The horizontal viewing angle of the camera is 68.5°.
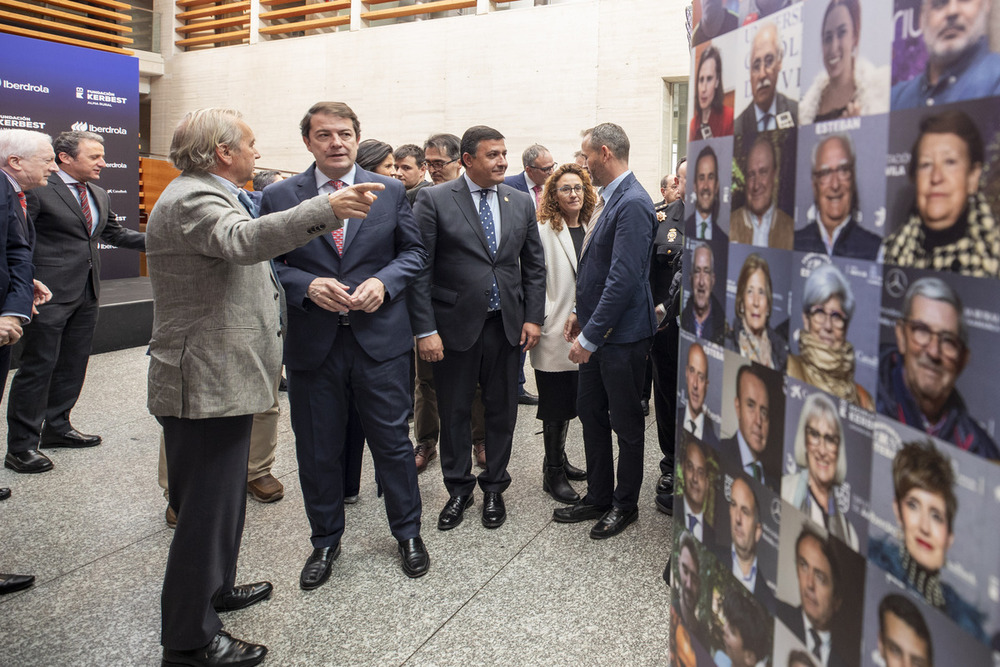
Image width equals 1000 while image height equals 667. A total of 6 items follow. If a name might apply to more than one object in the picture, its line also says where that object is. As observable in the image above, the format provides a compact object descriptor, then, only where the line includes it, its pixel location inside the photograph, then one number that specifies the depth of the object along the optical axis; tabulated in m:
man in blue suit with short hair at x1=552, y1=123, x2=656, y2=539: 2.62
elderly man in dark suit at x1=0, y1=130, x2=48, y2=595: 2.38
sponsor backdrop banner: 7.70
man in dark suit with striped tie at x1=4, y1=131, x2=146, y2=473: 3.66
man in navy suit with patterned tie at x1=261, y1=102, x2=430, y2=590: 2.45
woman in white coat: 3.20
